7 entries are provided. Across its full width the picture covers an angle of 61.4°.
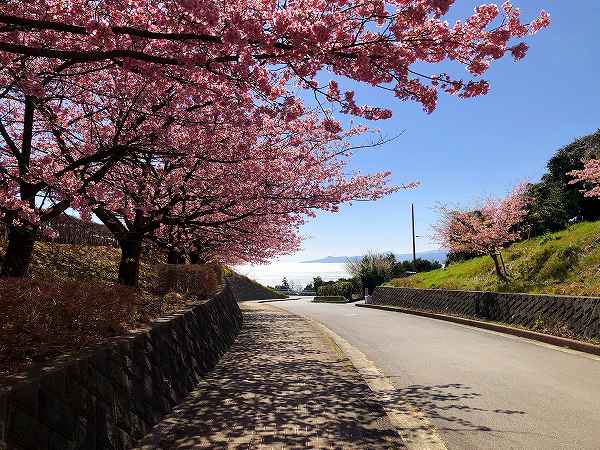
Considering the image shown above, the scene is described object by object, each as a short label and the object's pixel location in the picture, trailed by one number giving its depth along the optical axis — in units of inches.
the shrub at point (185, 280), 594.5
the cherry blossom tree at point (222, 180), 410.3
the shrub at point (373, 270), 1972.2
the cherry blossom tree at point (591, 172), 791.1
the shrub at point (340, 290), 2036.2
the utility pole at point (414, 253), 1975.4
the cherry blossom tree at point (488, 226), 928.3
